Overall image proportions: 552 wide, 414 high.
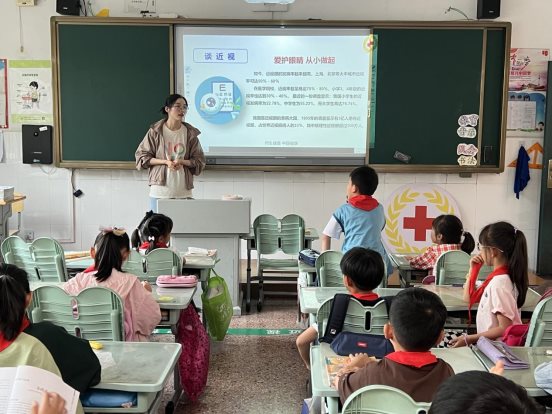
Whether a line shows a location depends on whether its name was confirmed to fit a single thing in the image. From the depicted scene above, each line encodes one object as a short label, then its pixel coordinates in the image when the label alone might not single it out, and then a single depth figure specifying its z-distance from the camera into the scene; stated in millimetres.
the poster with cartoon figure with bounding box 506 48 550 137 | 6102
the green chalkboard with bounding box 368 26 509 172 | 6016
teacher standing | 4984
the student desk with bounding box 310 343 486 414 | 1932
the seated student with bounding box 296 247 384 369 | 2594
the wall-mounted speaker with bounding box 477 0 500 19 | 5930
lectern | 4645
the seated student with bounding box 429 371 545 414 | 871
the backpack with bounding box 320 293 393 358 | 2174
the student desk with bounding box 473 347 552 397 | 1981
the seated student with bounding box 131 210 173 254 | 3801
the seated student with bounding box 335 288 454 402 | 1740
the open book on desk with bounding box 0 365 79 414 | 1375
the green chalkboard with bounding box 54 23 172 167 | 6082
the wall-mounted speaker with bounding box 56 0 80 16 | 6047
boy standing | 3752
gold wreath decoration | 6285
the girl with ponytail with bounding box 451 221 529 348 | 2697
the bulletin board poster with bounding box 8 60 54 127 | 6242
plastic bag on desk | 3922
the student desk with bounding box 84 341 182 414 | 1935
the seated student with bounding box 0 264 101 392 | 1758
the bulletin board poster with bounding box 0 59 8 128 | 6254
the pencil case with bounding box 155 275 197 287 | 3213
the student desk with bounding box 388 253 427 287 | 4090
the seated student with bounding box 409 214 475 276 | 3971
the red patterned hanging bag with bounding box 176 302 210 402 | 3236
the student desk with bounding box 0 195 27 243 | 5484
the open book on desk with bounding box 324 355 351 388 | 2020
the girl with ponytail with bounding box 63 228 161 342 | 2773
